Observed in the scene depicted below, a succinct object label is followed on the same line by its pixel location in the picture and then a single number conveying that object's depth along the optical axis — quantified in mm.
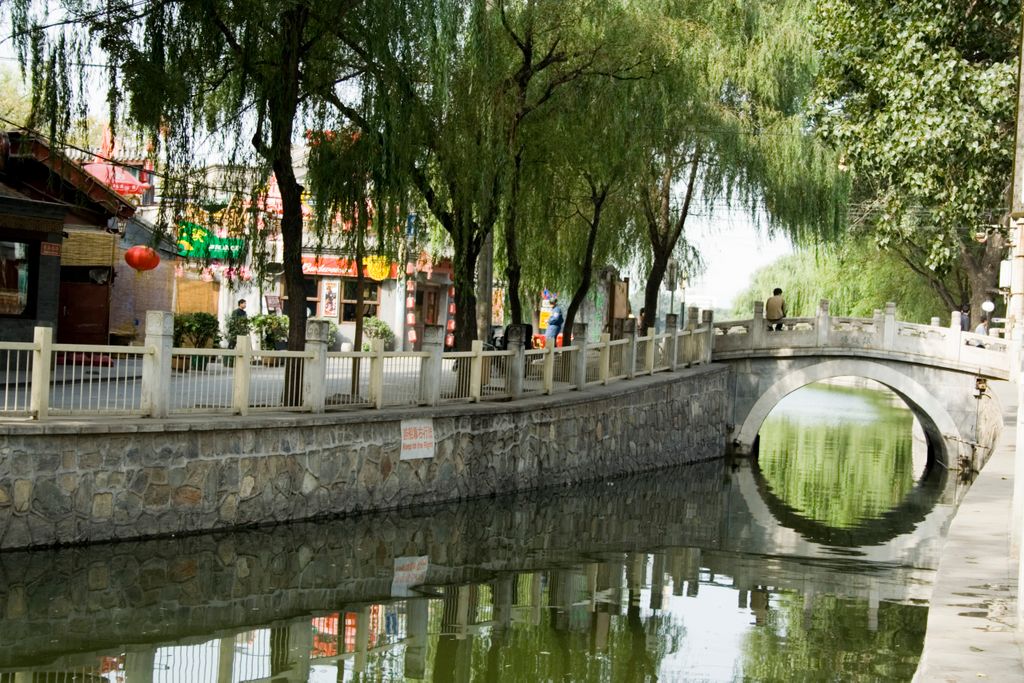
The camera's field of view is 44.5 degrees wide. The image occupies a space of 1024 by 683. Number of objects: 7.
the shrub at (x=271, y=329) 23062
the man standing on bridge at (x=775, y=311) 24875
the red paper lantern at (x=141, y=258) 18422
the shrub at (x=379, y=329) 28062
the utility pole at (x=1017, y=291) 20391
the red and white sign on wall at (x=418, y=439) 13469
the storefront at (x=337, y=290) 28531
